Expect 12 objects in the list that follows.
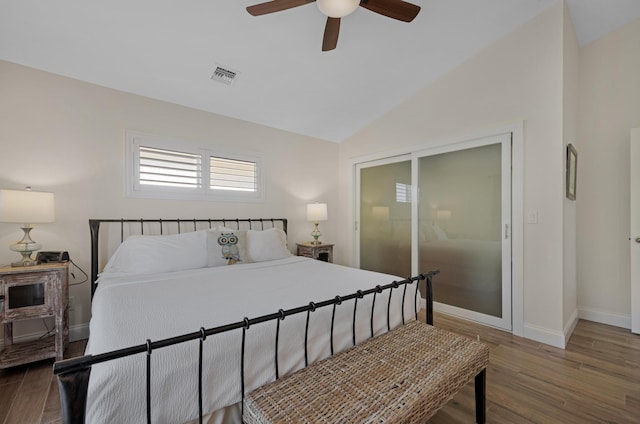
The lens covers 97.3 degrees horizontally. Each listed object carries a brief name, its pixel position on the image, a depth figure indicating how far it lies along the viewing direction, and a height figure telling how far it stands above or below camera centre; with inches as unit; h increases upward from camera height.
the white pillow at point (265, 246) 115.9 -14.6
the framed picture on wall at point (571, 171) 103.7 +15.6
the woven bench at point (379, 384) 40.9 -29.2
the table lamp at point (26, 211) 80.6 +0.4
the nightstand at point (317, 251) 151.4 -21.5
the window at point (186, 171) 114.7 +18.5
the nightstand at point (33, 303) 80.0 -26.7
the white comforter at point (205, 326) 38.3 -21.1
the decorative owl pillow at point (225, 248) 105.2 -13.9
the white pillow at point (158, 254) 94.0 -14.8
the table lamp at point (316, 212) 158.1 -0.1
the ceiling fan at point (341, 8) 68.9 +52.2
